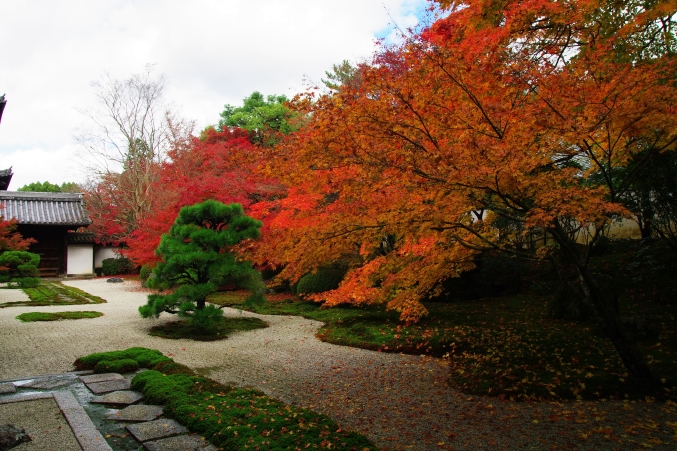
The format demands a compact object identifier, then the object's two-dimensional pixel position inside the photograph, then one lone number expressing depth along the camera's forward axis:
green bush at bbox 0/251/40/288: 13.28
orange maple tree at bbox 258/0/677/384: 4.27
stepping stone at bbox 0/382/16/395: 4.95
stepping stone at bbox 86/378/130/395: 5.06
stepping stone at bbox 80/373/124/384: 5.43
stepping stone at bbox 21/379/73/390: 5.23
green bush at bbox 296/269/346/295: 12.25
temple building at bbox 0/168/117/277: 22.47
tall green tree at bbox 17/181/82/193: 39.19
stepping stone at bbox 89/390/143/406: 4.71
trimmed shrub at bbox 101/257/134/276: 23.55
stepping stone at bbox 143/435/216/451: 3.62
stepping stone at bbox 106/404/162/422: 4.25
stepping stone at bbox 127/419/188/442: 3.86
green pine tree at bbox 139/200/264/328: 8.95
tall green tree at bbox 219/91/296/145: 22.14
